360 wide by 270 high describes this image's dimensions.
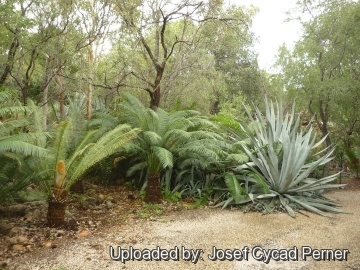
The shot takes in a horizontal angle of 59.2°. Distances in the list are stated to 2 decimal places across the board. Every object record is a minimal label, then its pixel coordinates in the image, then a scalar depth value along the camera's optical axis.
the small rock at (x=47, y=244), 3.47
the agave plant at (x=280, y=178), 5.24
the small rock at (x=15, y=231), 3.67
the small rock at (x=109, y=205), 5.03
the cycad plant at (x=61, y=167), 3.85
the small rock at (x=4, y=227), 3.74
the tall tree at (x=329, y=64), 8.18
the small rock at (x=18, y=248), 3.35
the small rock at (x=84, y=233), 3.79
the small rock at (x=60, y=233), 3.76
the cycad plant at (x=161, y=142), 5.19
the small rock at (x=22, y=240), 3.48
